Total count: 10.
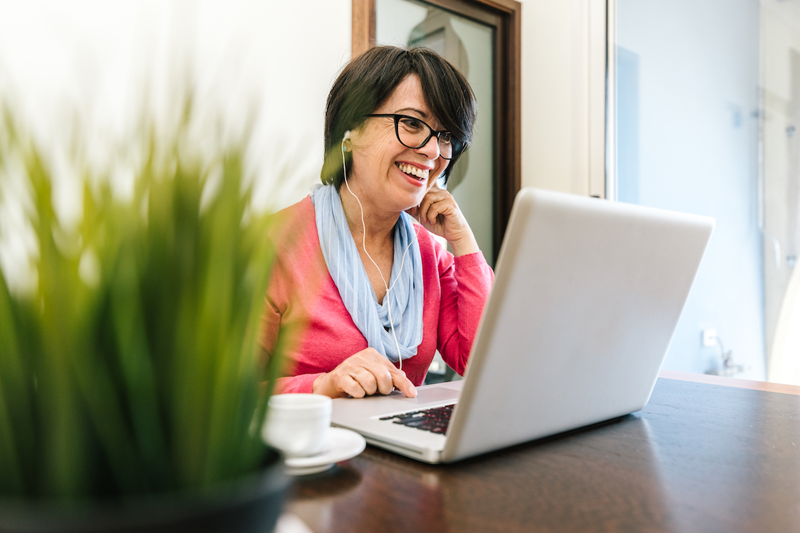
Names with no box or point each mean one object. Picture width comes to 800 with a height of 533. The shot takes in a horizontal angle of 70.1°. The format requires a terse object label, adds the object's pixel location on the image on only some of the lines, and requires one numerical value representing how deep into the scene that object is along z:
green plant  0.21
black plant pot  0.20
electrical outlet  2.52
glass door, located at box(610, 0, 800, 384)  2.29
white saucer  0.51
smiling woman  1.26
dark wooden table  0.44
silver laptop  0.51
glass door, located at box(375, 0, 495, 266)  2.41
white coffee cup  0.51
